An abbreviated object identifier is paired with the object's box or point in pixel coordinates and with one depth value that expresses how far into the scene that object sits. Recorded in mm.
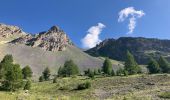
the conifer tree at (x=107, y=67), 42820
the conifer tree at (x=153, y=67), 42371
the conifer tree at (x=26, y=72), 39061
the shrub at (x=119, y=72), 40532
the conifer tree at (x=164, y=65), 43552
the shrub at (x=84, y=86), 24168
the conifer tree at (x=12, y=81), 21810
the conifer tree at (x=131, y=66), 42319
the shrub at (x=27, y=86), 23829
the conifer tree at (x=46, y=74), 48633
